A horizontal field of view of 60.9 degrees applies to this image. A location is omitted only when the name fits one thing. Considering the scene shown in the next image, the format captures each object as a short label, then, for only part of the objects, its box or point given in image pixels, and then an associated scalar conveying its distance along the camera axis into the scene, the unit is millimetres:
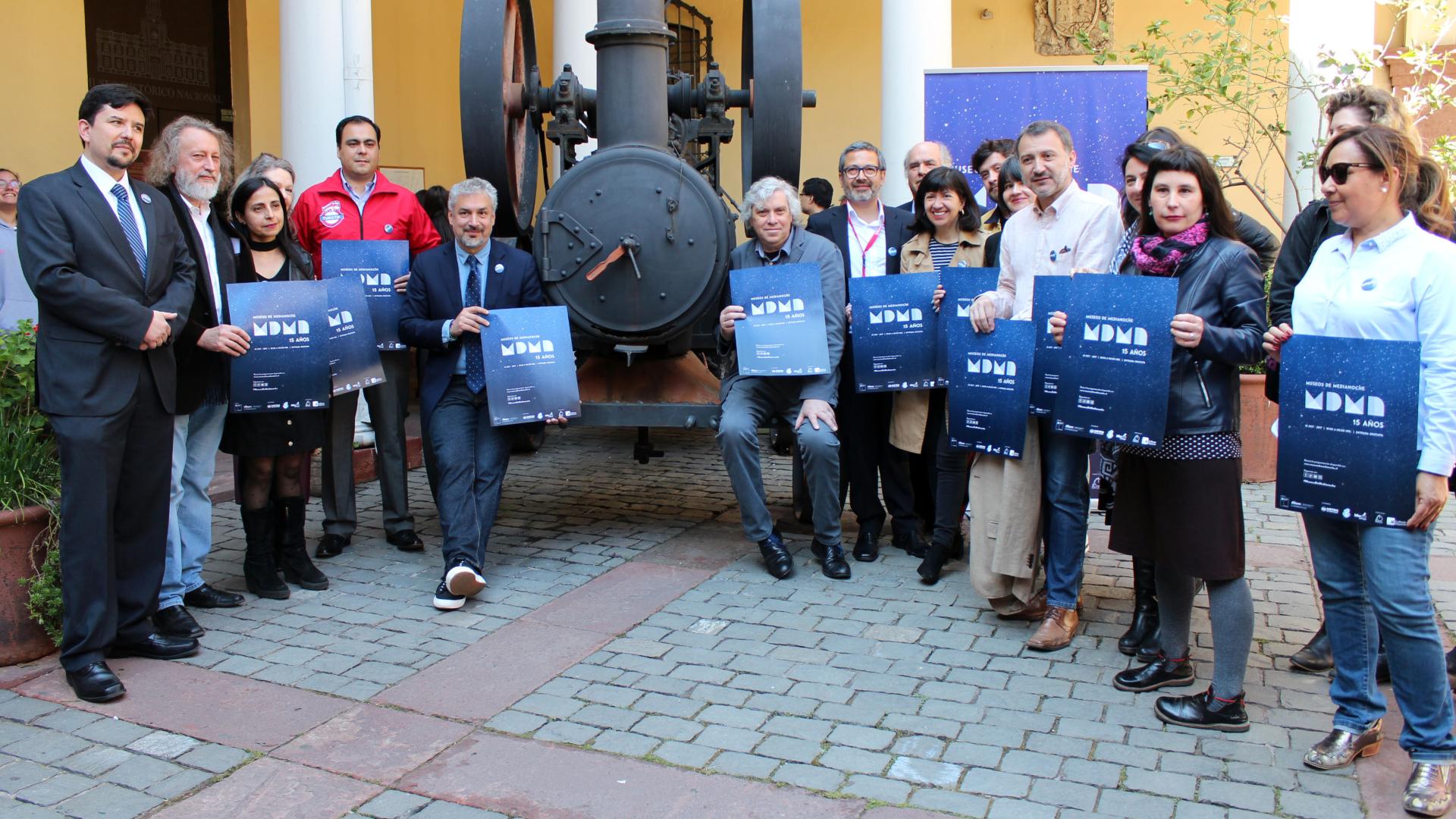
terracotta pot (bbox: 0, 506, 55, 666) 4152
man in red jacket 5680
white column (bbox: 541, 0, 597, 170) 9367
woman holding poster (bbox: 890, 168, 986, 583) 5195
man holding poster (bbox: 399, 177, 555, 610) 5086
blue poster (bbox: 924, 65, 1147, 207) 6801
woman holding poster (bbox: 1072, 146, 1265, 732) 3660
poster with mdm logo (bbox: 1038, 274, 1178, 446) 3664
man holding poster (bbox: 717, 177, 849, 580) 5289
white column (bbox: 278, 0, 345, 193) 7730
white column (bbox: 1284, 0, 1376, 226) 7914
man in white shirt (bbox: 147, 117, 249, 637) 4488
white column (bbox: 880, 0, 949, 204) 8742
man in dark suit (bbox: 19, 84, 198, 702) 3883
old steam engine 5375
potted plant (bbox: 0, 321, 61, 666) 4164
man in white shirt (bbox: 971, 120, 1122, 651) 4332
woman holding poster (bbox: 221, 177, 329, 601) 4922
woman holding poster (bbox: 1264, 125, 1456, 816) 3107
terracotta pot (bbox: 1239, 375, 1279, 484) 7172
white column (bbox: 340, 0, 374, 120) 7895
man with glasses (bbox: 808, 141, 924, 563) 5574
